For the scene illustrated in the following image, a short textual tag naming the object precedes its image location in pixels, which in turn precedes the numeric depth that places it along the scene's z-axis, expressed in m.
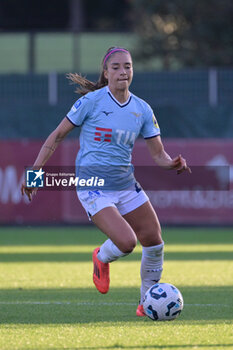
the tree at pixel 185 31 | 63.03
